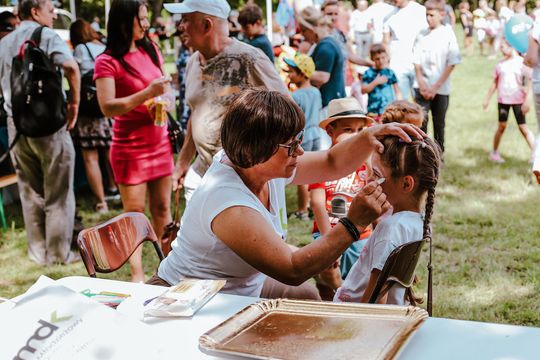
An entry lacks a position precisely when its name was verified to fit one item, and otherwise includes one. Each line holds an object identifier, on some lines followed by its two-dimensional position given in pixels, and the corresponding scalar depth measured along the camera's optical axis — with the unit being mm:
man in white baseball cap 3096
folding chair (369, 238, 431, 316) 1873
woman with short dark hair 1879
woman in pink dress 3617
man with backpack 4191
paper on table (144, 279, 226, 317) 1641
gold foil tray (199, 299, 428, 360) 1411
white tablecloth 1389
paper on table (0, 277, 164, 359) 1308
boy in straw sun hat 3160
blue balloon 6730
